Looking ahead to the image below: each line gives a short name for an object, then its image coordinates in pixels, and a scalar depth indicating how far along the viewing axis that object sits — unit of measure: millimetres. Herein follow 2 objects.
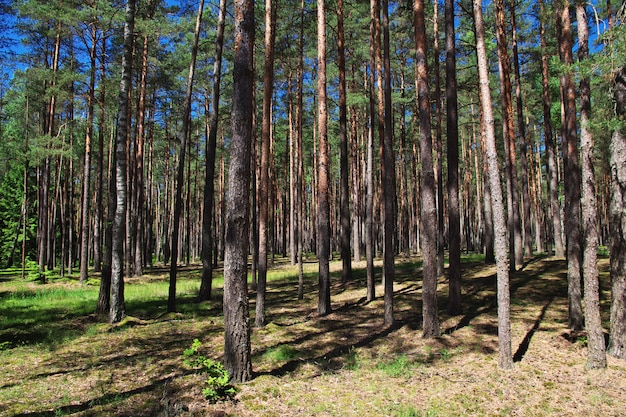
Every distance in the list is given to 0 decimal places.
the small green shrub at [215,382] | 5957
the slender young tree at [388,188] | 10344
